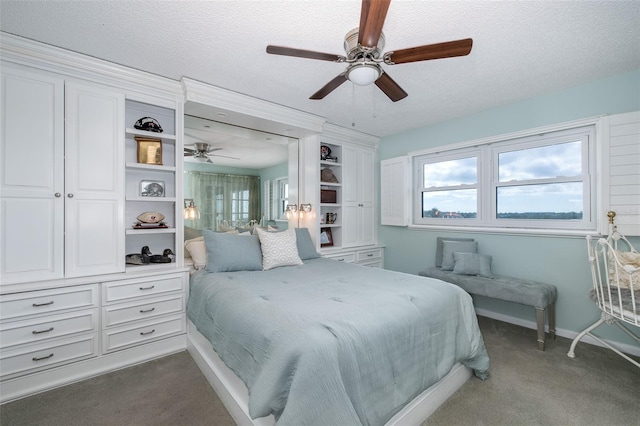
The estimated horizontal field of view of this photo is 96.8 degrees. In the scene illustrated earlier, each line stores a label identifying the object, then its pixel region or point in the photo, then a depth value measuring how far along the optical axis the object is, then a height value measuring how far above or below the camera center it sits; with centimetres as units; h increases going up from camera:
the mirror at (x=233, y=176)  305 +44
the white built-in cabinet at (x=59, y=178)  198 +26
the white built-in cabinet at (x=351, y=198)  399 +21
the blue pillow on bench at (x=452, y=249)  333 -43
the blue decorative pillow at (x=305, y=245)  321 -37
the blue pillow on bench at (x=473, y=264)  308 -57
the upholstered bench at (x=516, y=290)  255 -75
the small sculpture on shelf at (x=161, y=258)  261 -42
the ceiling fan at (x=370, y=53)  148 +91
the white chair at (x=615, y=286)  191 -58
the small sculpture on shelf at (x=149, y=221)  253 -8
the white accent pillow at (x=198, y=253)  267 -39
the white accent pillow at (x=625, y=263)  218 -43
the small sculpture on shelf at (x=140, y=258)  252 -41
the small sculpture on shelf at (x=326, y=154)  407 +84
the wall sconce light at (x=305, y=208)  373 +6
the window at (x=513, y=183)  281 +34
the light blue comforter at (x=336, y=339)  121 -67
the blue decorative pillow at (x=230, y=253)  252 -37
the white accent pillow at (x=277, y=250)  275 -37
